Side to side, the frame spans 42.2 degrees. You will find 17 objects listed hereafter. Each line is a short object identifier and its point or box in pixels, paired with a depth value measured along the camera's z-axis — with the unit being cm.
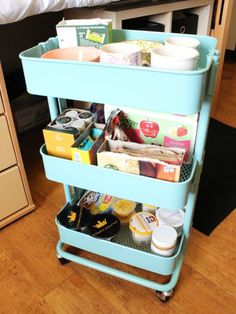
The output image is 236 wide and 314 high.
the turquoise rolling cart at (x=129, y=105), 59
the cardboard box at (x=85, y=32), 75
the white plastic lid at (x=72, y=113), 86
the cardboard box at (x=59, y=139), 77
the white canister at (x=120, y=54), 63
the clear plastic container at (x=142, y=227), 92
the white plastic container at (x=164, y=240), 86
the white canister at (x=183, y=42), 71
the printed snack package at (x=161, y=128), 78
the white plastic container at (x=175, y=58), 59
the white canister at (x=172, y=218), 93
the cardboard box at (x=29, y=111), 163
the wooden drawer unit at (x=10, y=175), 99
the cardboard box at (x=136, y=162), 70
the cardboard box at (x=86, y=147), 76
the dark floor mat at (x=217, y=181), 119
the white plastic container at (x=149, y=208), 102
